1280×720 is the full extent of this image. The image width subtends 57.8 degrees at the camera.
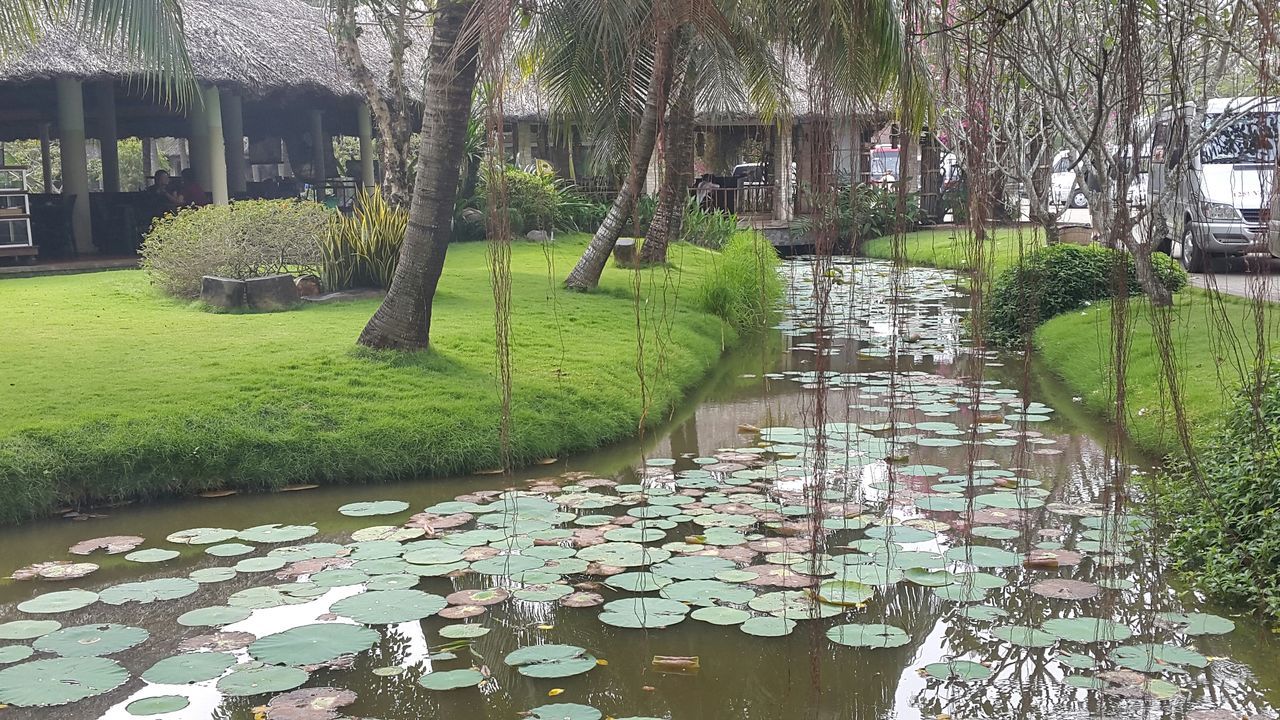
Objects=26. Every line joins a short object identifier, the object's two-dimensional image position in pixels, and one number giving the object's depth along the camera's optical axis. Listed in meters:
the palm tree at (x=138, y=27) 6.64
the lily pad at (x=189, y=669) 3.83
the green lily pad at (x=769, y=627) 4.10
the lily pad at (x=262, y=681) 3.70
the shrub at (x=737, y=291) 11.93
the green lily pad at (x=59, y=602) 4.53
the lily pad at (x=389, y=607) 4.31
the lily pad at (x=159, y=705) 3.59
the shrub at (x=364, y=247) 11.02
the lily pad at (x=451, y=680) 3.80
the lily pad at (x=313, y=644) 3.96
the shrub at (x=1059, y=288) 10.52
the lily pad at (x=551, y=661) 3.89
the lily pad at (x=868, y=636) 4.08
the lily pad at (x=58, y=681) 3.68
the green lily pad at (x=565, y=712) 3.59
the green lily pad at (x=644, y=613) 4.24
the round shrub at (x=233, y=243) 10.84
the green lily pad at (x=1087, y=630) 4.02
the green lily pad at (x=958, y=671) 3.87
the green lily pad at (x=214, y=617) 4.32
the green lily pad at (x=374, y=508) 5.81
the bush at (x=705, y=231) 16.73
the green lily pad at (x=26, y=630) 4.23
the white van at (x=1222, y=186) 10.63
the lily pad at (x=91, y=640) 4.08
